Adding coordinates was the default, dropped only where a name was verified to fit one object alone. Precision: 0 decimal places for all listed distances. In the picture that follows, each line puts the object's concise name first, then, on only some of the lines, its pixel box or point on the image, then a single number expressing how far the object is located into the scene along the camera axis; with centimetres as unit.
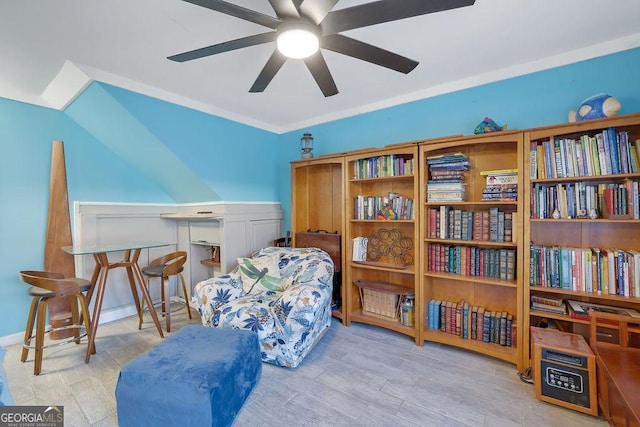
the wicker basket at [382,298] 274
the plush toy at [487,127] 219
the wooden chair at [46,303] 208
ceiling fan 116
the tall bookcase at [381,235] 265
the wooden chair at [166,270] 279
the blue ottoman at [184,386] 140
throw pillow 275
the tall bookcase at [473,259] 217
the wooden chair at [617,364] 130
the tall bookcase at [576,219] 181
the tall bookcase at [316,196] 327
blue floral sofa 212
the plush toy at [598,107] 178
